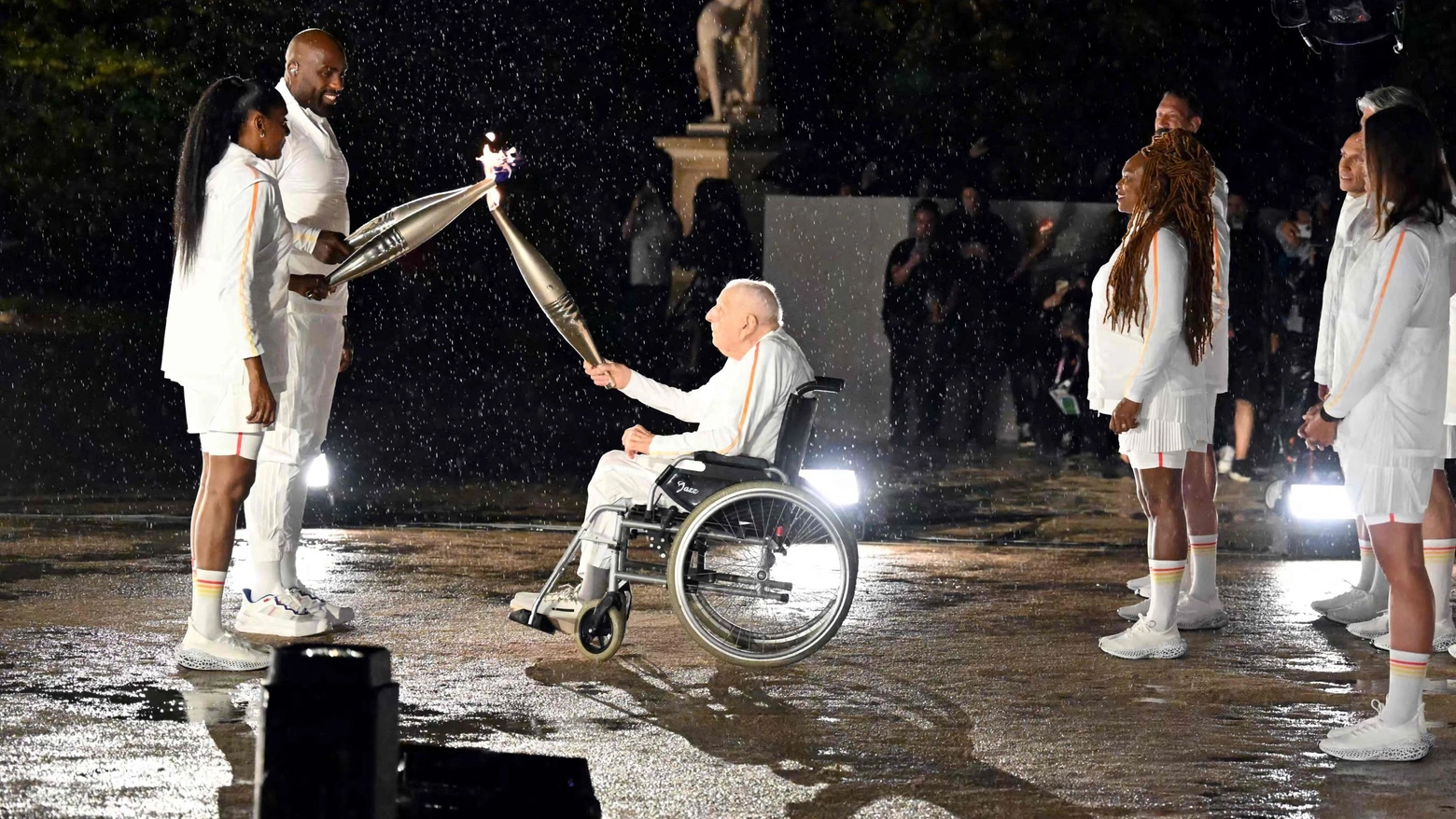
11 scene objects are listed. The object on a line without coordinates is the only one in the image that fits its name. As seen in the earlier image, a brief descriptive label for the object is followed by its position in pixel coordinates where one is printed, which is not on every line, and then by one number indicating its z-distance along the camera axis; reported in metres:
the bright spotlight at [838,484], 23.08
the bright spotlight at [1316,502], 23.50
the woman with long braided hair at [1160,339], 15.84
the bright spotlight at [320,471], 20.63
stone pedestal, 37.44
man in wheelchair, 15.58
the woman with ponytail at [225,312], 14.94
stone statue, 37.28
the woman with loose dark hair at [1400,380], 12.91
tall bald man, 16.62
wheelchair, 14.99
